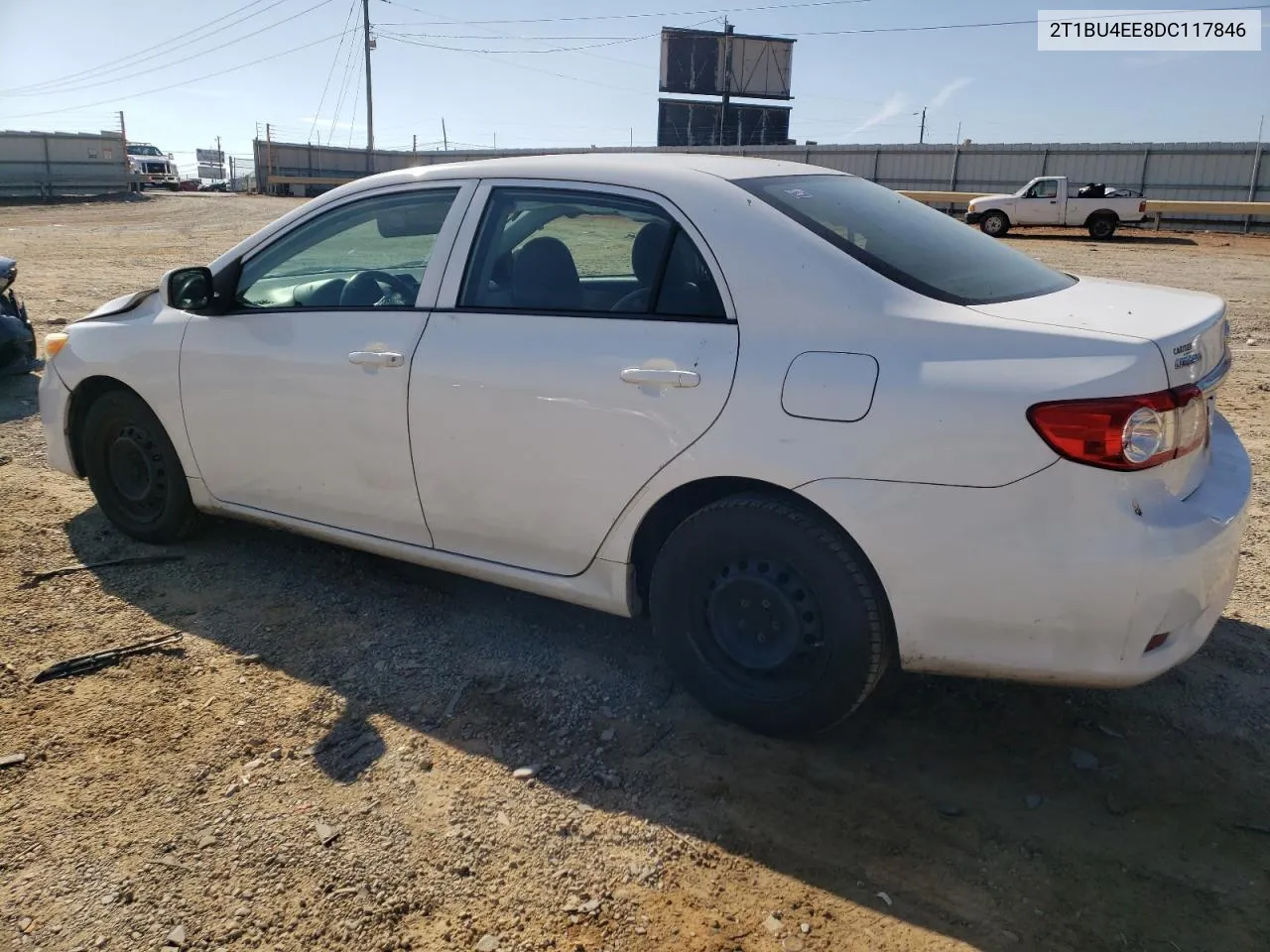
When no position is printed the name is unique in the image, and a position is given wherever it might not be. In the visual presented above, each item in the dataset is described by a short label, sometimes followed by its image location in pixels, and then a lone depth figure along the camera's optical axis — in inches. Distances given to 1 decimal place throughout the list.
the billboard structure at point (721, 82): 2224.4
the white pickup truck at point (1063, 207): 1081.4
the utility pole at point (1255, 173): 1214.9
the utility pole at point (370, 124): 2096.5
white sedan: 100.1
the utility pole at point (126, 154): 1614.2
